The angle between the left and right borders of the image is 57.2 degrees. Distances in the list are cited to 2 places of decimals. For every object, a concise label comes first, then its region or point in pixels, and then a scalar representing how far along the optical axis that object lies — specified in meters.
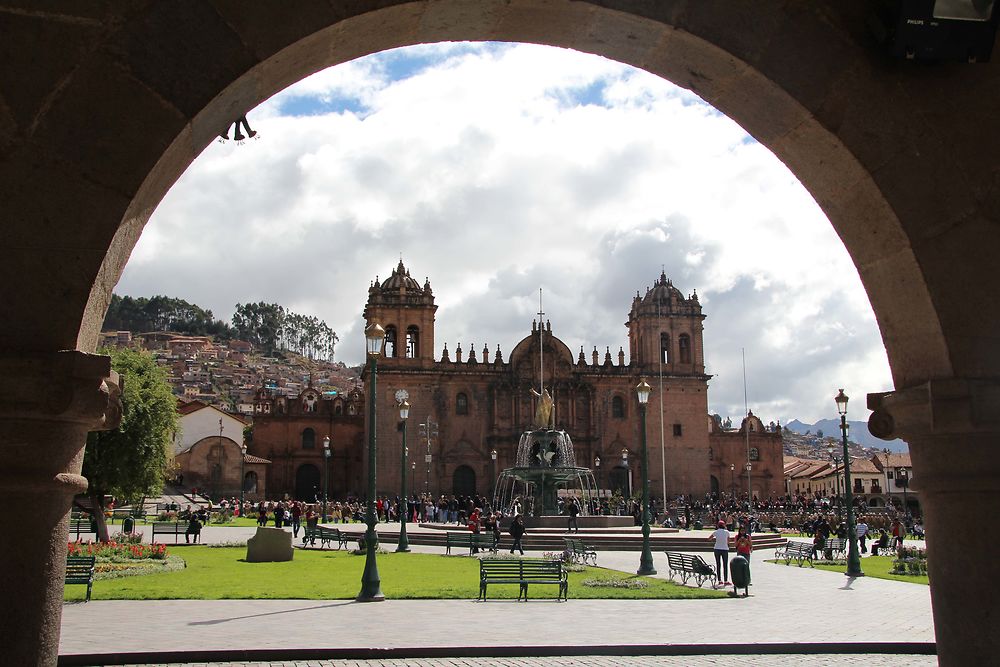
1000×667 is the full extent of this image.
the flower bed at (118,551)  18.03
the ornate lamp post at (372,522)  12.93
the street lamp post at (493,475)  54.53
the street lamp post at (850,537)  18.78
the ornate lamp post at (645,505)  18.03
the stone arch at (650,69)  3.25
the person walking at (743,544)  15.79
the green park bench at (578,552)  19.77
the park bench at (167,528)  26.69
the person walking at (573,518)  28.22
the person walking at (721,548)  16.02
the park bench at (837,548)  22.94
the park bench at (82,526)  26.67
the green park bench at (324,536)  24.49
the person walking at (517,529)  22.48
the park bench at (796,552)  22.31
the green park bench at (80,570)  12.67
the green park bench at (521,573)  13.19
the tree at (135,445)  22.52
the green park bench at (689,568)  15.44
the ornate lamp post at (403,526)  23.89
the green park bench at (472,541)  22.88
